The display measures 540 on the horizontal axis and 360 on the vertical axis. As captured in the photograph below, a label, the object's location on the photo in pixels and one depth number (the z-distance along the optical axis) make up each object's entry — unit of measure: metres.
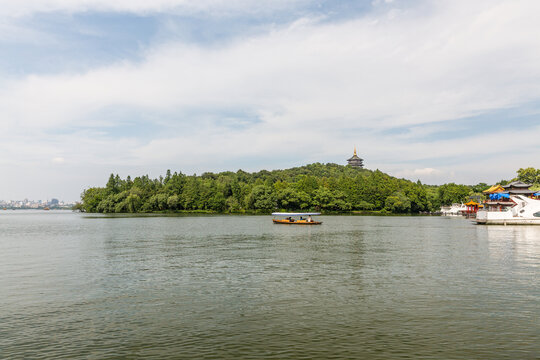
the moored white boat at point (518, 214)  86.24
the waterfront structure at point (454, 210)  161.38
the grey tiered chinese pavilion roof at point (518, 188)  106.88
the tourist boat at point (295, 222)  84.94
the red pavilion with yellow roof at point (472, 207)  141.75
